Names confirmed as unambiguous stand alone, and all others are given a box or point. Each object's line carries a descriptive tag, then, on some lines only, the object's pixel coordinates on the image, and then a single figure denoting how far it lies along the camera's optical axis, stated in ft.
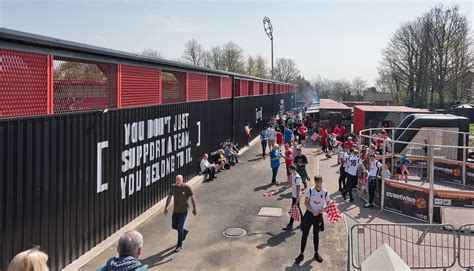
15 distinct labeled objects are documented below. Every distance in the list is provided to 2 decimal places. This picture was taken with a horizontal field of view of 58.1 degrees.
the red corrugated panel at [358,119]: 96.34
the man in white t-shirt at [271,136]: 76.43
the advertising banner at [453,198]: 39.19
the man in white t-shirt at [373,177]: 45.09
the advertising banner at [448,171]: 57.00
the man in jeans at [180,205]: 30.45
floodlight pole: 185.06
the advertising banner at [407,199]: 40.37
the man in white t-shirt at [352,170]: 46.29
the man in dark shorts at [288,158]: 53.24
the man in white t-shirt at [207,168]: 55.98
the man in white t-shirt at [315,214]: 28.84
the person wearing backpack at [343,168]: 48.95
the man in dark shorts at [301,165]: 47.75
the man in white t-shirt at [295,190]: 34.65
